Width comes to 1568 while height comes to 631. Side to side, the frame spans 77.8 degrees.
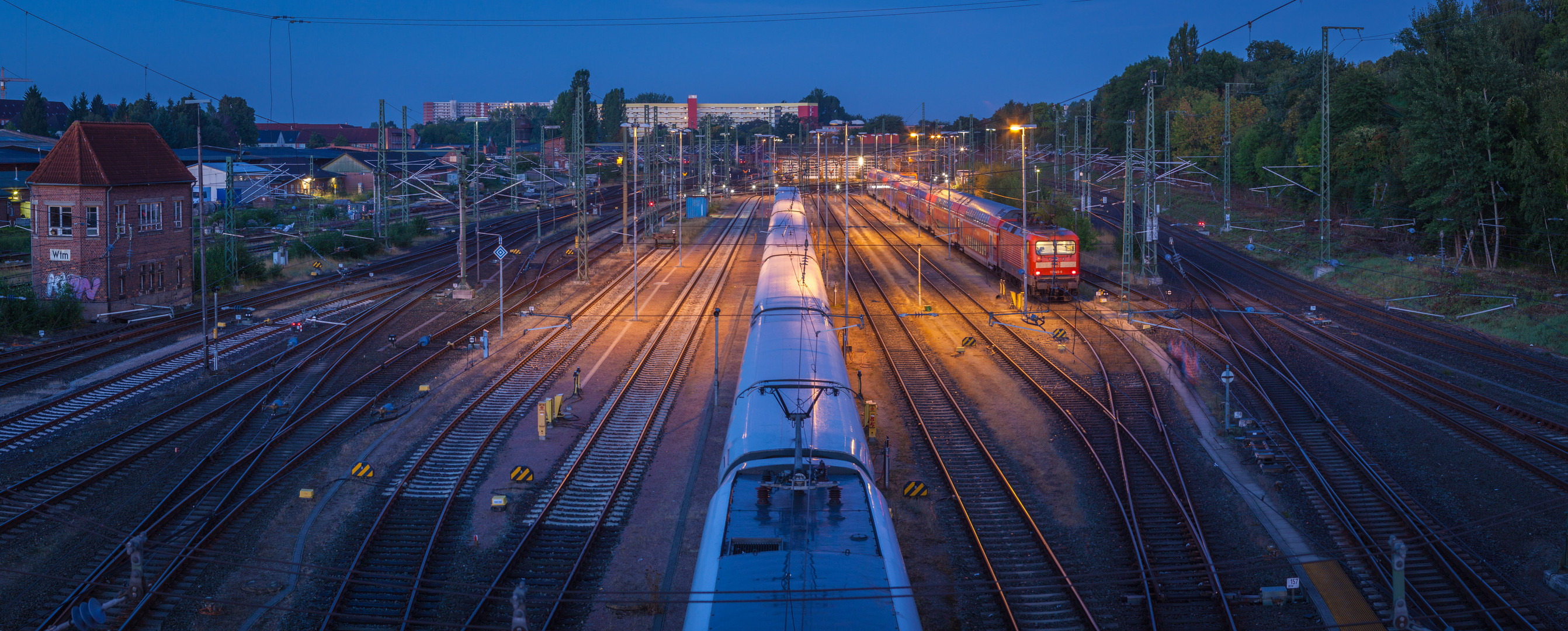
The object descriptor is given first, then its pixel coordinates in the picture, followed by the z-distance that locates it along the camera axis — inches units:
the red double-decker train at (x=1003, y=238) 1205.7
